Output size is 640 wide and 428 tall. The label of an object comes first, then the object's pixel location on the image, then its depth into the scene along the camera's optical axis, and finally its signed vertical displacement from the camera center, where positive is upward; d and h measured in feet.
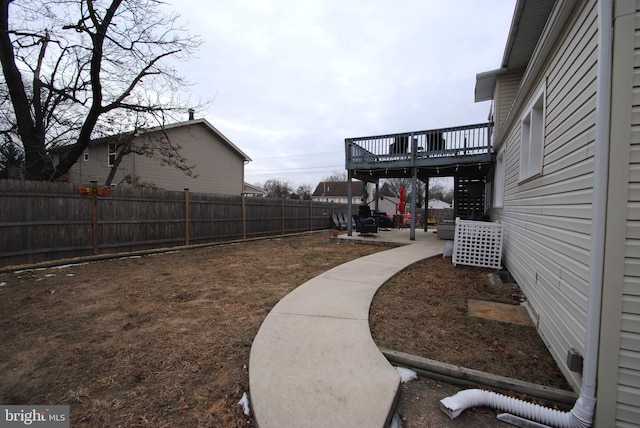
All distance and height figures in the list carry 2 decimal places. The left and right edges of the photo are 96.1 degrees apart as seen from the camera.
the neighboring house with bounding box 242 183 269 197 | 71.99 +3.07
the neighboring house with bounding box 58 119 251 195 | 45.65 +6.62
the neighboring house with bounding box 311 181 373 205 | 162.30 +6.95
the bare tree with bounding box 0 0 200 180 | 28.58 +13.66
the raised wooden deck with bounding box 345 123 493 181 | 28.48 +5.80
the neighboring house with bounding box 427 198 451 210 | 160.82 +0.25
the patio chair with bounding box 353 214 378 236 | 34.42 -2.83
